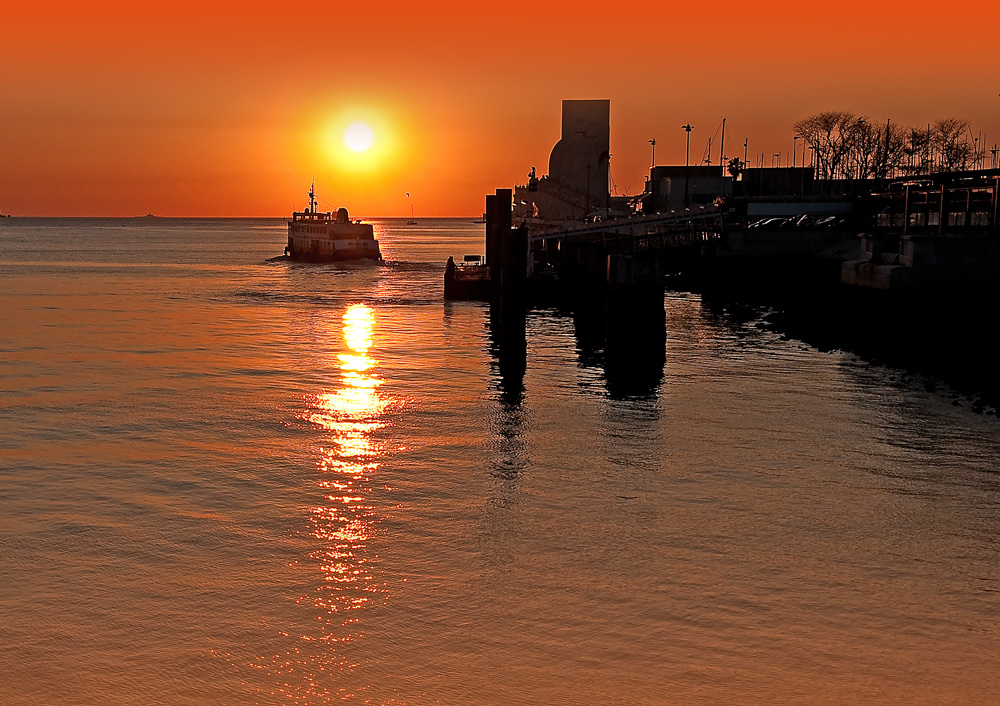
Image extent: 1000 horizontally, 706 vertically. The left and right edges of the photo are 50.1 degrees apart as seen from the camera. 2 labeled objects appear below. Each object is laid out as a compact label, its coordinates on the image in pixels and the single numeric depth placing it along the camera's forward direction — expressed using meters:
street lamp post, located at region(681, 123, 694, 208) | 121.49
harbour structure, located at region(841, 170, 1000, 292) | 38.31
